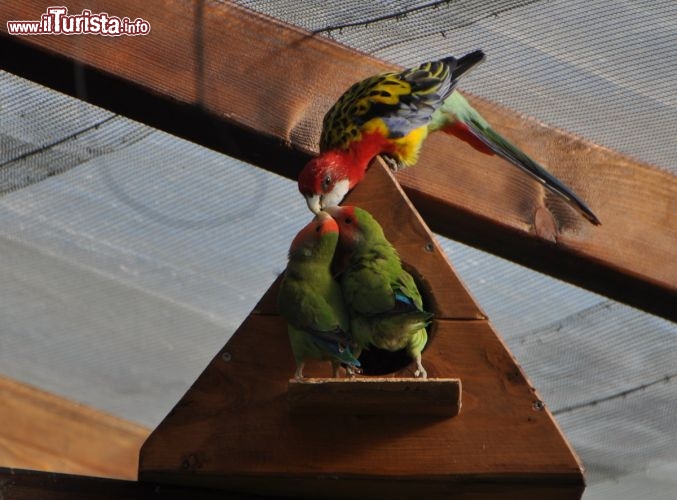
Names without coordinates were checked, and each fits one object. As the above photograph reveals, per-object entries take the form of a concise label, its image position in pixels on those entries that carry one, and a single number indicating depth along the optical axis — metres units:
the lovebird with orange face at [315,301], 5.83
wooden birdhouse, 5.83
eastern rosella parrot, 5.98
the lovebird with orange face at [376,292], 5.84
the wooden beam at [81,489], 5.83
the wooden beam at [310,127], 6.13
